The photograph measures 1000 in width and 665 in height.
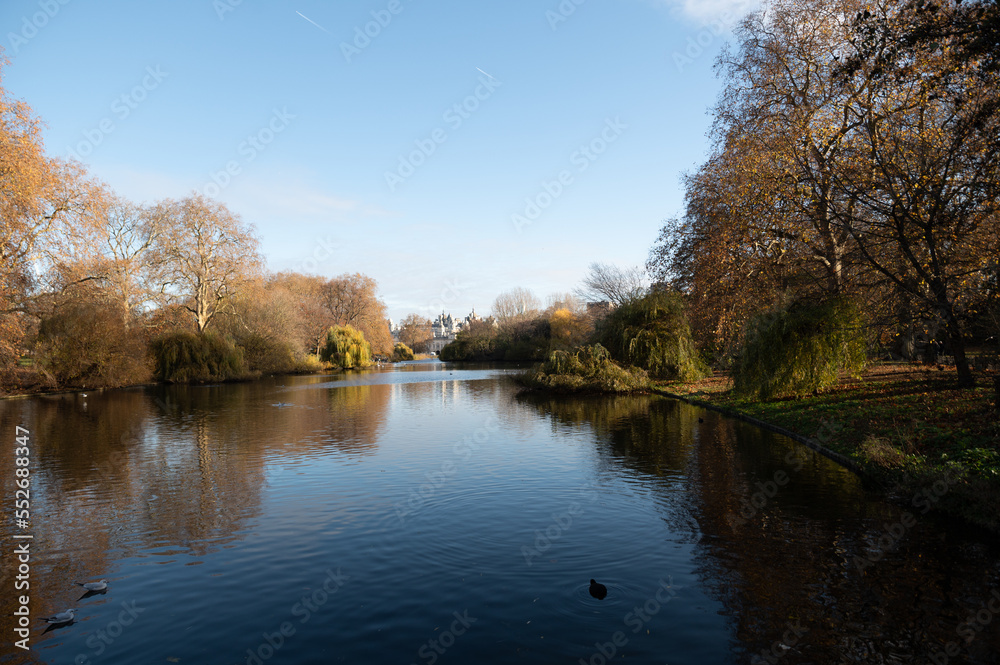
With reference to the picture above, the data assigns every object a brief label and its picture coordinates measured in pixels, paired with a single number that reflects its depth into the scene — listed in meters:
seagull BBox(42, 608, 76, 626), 5.30
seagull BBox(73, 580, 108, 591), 6.00
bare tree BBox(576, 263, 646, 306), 45.09
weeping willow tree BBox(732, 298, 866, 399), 16.75
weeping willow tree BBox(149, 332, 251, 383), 40.81
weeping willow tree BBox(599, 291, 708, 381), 28.61
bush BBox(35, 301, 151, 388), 32.50
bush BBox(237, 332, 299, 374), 48.97
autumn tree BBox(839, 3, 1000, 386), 11.49
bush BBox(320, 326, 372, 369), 58.56
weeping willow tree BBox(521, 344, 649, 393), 26.97
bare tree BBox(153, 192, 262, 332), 43.66
